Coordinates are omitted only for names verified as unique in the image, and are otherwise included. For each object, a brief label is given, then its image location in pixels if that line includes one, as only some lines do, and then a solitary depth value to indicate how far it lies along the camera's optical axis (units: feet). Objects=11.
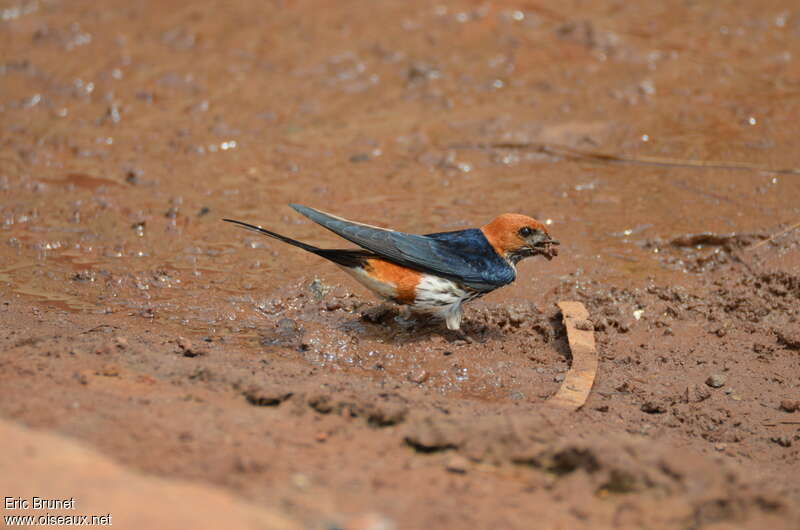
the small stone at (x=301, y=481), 21.48
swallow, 35.37
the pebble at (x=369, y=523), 18.82
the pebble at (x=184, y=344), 32.76
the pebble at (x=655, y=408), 31.94
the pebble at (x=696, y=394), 32.78
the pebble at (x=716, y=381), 33.81
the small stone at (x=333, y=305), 38.88
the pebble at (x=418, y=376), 34.04
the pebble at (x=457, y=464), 22.95
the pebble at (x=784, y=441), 29.48
